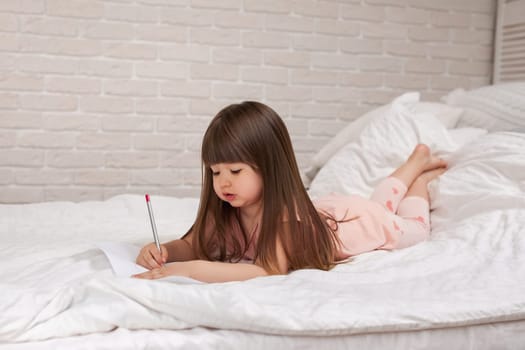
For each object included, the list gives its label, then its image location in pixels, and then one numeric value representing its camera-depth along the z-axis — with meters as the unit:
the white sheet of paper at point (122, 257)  1.29
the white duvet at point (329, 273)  1.00
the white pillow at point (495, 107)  2.10
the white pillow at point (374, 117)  2.31
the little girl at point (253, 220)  1.32
